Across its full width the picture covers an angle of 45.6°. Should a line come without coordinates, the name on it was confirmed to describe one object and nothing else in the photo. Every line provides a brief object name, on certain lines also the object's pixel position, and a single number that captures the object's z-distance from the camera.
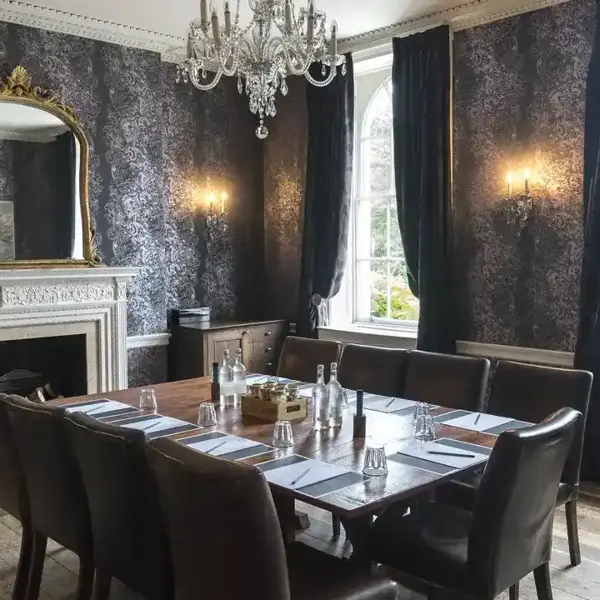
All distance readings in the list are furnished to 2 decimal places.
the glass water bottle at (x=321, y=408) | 2.85
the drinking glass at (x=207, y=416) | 2.91
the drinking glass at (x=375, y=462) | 2.29
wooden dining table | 2.09
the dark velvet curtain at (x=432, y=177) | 4.90
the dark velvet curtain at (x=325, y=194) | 5.60
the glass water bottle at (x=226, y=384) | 3.31
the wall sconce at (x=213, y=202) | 6.05
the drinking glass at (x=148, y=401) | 3.21
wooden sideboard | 5.54
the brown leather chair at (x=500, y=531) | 2.13
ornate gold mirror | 4.89
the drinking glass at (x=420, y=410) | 2.79
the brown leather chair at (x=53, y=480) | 2.51
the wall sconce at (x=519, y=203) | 4.55
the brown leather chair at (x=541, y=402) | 3.02
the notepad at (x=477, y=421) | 2.90
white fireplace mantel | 4.84
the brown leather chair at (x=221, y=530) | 1.80
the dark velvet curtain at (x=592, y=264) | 4.14
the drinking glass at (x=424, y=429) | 2.71
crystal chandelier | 3.11
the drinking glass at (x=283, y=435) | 2.59
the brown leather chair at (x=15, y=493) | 2.77
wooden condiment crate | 2.96
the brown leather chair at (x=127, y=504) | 2.20
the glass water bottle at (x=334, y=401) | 2.91
